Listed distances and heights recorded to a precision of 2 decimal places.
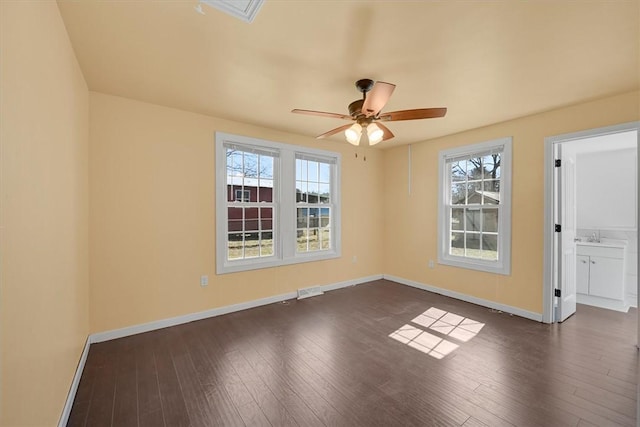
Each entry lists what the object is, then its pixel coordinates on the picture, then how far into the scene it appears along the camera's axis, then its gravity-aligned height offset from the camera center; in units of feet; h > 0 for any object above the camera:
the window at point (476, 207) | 12.12 +0.23
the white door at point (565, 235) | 10.83 -0.99
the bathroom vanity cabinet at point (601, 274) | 12.46 -3.00
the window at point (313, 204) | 14.30 +0.46
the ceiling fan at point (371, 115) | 7.08 +2.74
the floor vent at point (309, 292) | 13.88 -4.12
